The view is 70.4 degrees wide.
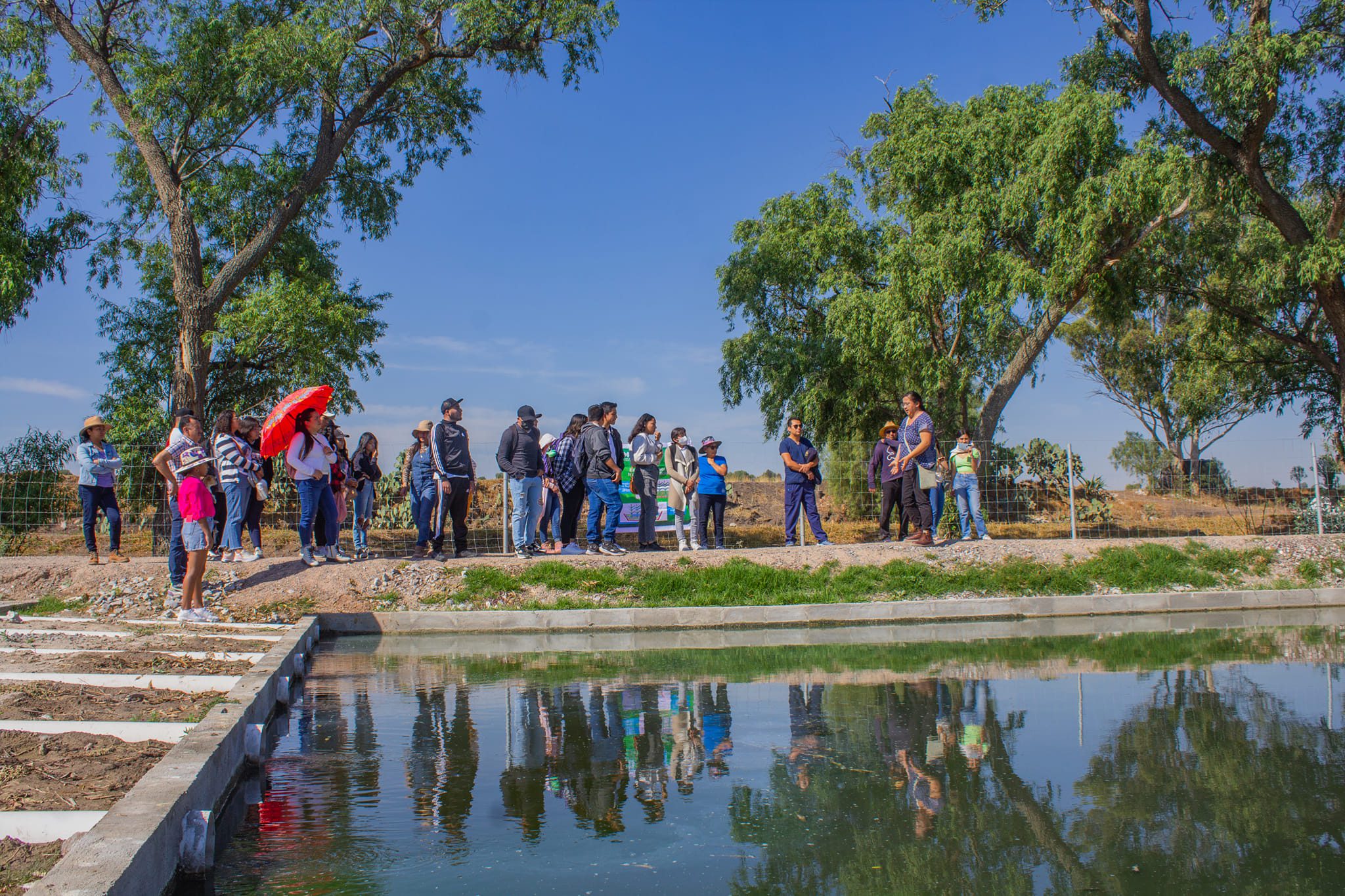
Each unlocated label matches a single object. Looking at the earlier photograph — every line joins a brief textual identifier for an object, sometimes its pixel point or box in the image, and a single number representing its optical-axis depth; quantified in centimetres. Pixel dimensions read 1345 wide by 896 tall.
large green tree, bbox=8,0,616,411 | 1698
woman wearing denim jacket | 1143
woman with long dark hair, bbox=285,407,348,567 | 1114
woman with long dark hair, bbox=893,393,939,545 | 1227
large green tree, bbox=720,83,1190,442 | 1861
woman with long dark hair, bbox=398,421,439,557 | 1212
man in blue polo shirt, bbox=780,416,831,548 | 1322
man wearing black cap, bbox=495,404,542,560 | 1207
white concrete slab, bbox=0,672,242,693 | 555
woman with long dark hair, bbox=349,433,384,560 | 1326
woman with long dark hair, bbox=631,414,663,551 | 1318
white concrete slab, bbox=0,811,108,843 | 306
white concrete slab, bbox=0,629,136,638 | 738
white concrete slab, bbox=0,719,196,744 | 435
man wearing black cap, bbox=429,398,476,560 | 1161
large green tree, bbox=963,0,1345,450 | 1644
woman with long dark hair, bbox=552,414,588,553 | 1268
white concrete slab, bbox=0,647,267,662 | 653
